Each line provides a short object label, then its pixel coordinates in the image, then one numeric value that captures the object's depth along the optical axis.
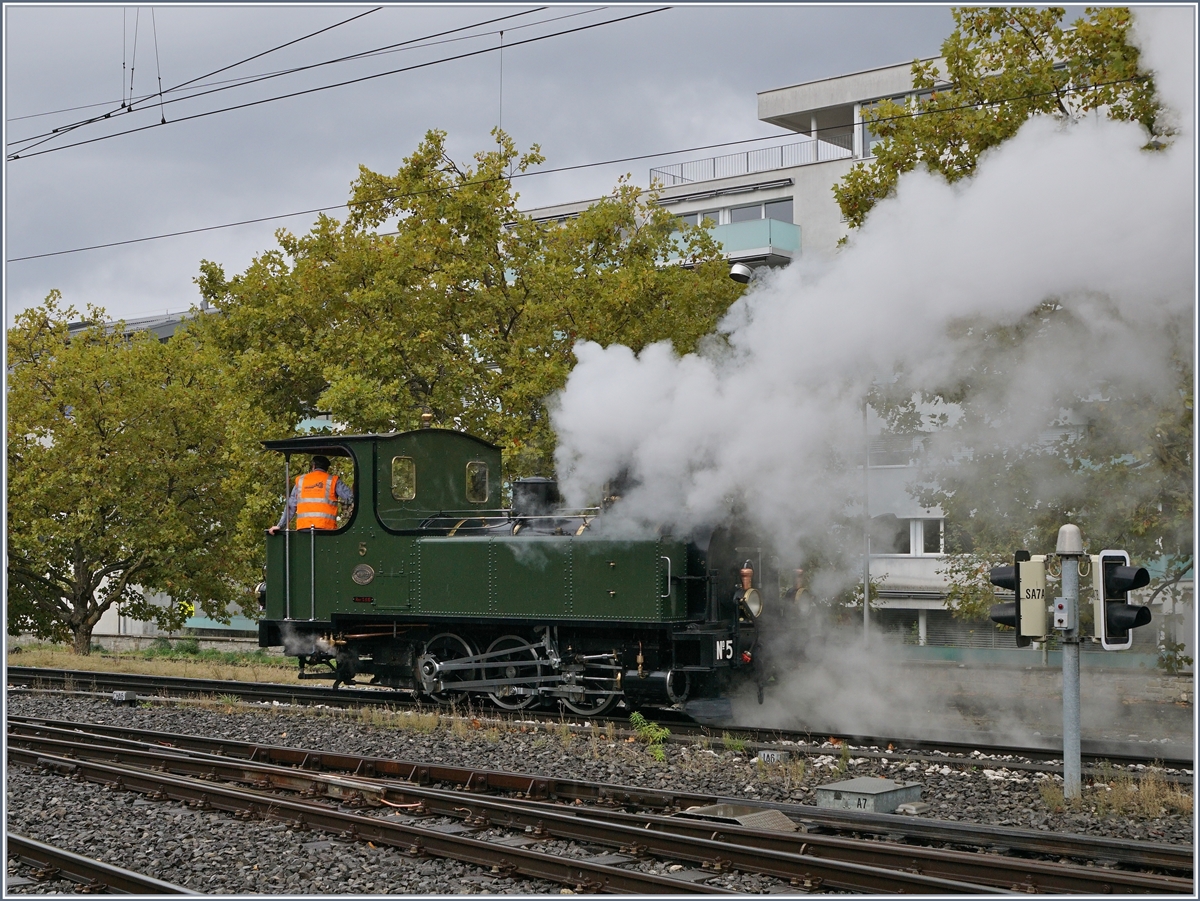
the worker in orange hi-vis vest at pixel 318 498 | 13.83
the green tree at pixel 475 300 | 17.62
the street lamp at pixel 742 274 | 11.42
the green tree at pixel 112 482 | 23.45
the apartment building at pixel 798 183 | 32.78
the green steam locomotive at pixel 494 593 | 11.78
